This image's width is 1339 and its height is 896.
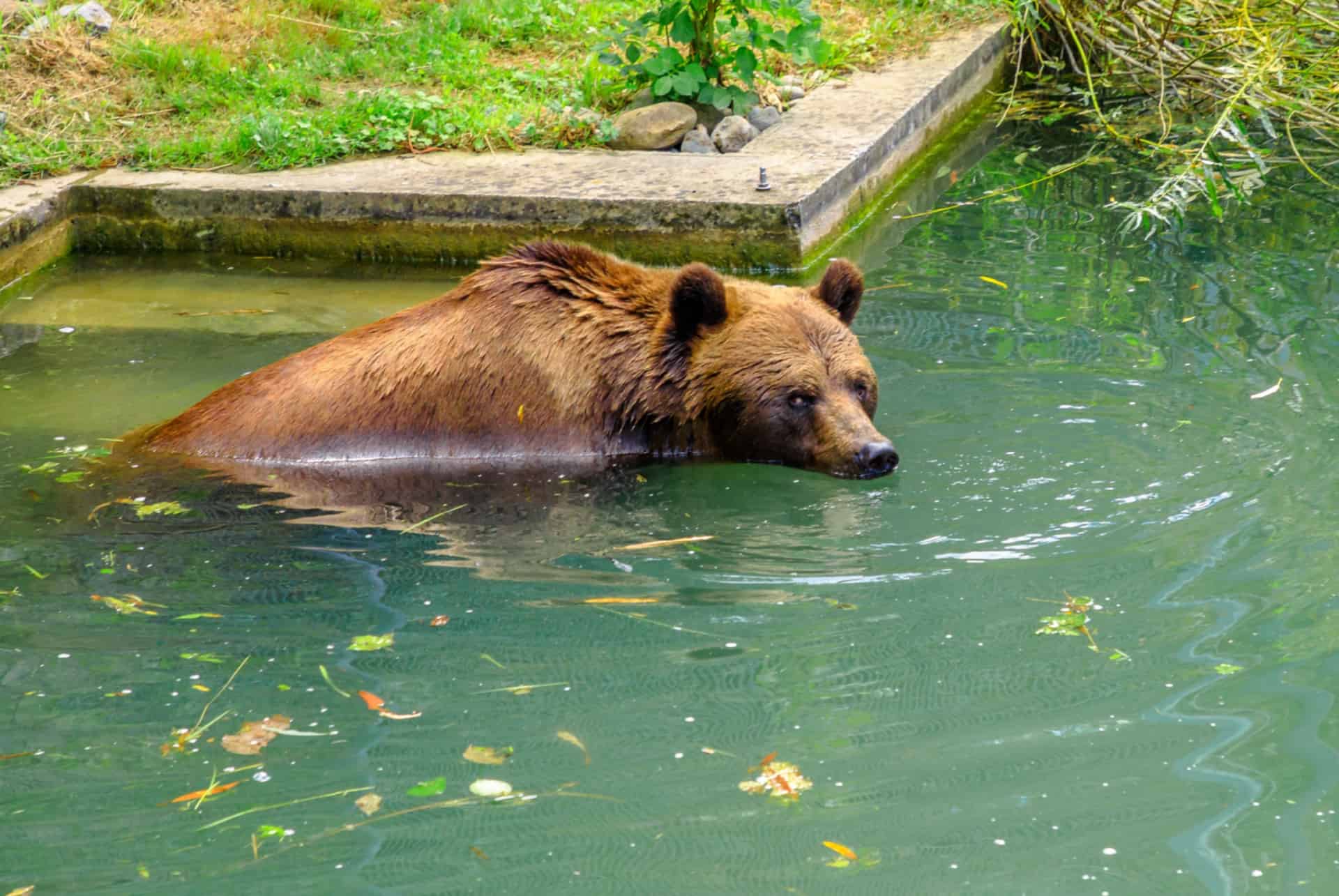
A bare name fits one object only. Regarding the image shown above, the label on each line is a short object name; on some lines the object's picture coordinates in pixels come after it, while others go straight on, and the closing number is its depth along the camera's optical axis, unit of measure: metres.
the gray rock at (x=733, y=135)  21.31
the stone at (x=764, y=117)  22.00
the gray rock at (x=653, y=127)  21.12
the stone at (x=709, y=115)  21.78
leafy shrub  21.05
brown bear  13.12
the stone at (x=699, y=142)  21.14
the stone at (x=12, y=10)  25.12
